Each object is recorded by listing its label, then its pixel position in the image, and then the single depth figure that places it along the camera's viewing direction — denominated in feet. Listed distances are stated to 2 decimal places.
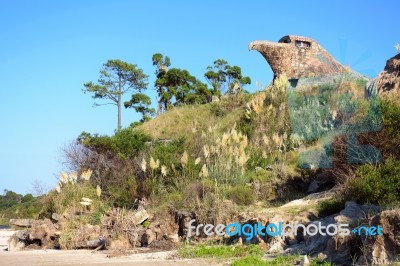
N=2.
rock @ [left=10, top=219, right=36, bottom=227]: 63.10
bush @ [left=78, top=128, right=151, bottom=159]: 52.90
